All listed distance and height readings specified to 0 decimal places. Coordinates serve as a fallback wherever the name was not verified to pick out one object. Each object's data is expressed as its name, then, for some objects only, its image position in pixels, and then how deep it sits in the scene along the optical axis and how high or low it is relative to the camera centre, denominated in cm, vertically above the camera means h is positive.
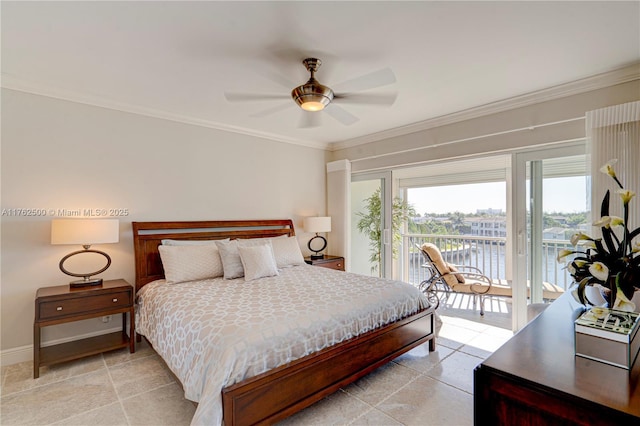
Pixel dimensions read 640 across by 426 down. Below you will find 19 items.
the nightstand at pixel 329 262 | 459 -76
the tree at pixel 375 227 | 503 -27
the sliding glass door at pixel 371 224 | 490 -21
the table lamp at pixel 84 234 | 273 -19
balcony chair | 423 -100
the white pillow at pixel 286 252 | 391 -52
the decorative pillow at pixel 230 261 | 333 -53
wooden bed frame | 175 -106
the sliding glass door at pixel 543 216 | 313 -6
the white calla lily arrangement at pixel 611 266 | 122 -23
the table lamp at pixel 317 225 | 474 -20
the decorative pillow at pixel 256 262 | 328 -55
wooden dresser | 89 -55
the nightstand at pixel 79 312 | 259 -89
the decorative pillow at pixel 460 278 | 431 -94
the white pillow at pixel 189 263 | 315 -53
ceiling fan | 218 +92
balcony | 331 -81
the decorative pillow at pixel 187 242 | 347 -35
